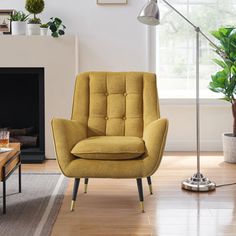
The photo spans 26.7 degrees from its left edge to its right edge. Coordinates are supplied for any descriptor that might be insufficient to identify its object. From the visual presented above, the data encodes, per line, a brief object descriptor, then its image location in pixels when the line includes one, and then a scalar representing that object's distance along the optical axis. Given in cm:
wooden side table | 303
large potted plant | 466
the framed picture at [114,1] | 528
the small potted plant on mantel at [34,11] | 489
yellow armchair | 314
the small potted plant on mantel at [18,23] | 491
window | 538
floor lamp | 354
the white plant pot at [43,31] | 498
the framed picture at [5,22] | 505
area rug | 285
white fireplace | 489
